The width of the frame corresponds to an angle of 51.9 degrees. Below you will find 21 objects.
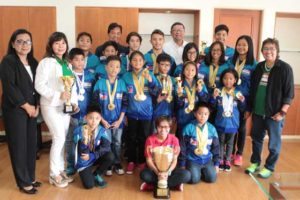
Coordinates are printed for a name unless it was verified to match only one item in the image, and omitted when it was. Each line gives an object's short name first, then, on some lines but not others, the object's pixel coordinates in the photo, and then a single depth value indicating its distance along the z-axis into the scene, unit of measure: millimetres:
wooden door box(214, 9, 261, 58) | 4730
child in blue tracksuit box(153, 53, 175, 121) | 3357
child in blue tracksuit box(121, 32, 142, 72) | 3670
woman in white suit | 2820
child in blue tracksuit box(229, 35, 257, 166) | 3480
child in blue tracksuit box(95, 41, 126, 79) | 3537
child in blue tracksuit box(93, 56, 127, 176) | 3279
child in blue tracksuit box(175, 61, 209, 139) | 3352
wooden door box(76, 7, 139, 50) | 4566
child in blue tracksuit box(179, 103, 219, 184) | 3266
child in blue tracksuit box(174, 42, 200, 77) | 3467
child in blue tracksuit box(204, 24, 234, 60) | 3797
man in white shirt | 4008
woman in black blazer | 2705
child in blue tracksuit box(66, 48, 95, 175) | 3230
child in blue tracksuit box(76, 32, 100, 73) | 3627
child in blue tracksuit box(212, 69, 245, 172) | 3432
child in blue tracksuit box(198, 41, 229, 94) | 3559
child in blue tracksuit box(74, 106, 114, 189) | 3082
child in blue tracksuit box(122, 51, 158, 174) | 3318
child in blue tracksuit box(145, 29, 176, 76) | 3607
